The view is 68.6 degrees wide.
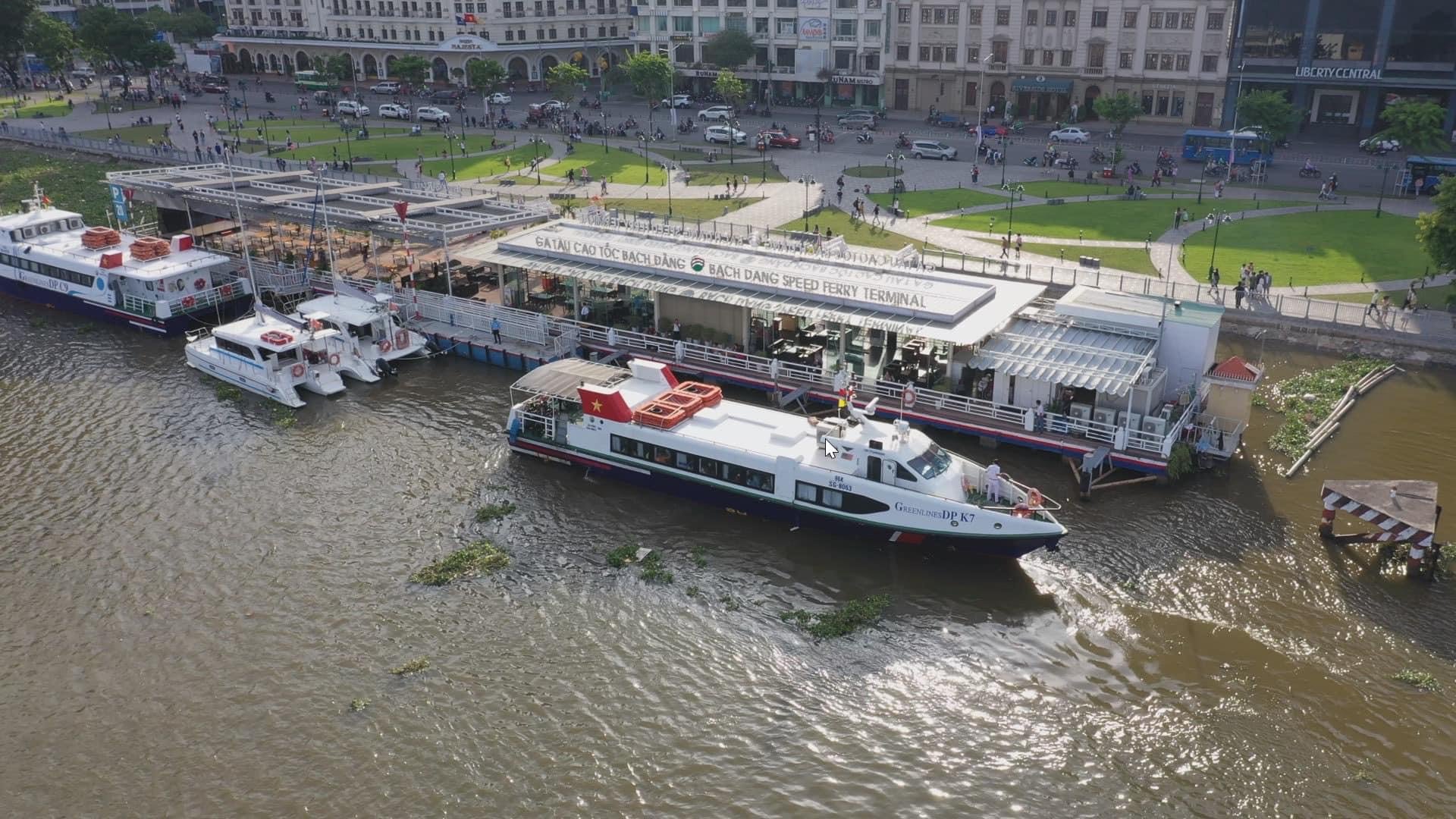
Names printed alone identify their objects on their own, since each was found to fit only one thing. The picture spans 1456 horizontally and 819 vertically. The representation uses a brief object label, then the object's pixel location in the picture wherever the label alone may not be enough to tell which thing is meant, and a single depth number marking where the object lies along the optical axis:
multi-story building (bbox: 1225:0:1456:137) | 110.12
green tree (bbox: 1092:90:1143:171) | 105.62
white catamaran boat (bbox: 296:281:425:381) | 59.25
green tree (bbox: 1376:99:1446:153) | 87.19
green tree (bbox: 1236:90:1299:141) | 97.19
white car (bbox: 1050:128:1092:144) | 116.44
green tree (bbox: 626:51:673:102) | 126.69
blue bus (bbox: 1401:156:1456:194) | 87.38
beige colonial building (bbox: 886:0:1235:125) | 119.69
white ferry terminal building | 48.75
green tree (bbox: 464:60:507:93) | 137.00
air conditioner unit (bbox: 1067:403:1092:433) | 48.31
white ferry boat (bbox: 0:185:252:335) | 67.69
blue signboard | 78.56
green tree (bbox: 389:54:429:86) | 141.62
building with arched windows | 158.75
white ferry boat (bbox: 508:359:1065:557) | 40.56
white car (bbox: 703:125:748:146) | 118.69
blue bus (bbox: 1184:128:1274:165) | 100.31
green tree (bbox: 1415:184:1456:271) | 60.94
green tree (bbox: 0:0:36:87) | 146.62
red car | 115.31
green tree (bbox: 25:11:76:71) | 154.12
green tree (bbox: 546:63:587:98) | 129.75
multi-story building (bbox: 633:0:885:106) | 139.25
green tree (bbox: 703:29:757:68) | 142.50
